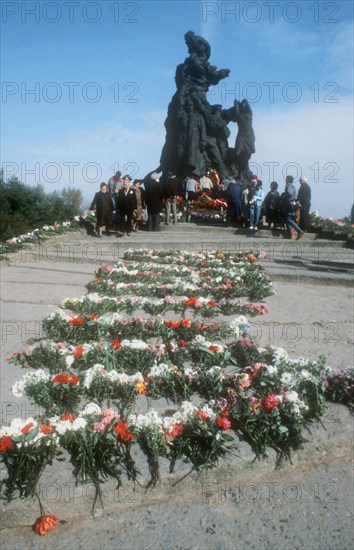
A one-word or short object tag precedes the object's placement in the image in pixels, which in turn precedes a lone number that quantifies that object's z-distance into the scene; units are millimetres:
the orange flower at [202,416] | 3002
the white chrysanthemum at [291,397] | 3169
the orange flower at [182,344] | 4359
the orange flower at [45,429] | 2824
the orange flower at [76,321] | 5053
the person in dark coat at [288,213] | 13758
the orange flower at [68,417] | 2997
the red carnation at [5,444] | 2639
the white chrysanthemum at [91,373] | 3629
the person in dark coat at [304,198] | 14055
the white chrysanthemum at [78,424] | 2894
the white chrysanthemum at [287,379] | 3473
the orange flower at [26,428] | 2767
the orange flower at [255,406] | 3169
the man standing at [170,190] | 14695
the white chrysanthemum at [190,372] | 3787
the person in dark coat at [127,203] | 13695
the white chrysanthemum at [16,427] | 2760
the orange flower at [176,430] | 2943
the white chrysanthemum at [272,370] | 3676
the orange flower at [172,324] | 5043
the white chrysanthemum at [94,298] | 6227
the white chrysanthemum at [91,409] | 3074
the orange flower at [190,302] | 6184
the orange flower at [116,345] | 4250
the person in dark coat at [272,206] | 15391
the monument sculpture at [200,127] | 25141
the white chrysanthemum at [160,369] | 3814
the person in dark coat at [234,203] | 15914
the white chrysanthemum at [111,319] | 5191
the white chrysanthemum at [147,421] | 2963
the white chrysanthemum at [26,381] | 3604
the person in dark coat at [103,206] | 12852
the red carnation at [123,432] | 2811
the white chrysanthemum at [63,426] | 2867
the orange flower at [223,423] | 2951
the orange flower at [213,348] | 4234
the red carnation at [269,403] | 3115
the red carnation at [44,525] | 2428
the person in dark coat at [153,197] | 13484
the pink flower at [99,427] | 2875
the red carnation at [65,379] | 3492
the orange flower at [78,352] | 4129
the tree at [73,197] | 61750
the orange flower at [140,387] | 3590
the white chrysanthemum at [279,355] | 3988
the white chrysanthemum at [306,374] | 3462
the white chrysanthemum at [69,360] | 4008
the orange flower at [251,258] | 10284
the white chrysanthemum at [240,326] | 5043
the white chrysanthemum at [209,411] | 3068
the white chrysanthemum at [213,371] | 3721
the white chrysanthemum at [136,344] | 4234
